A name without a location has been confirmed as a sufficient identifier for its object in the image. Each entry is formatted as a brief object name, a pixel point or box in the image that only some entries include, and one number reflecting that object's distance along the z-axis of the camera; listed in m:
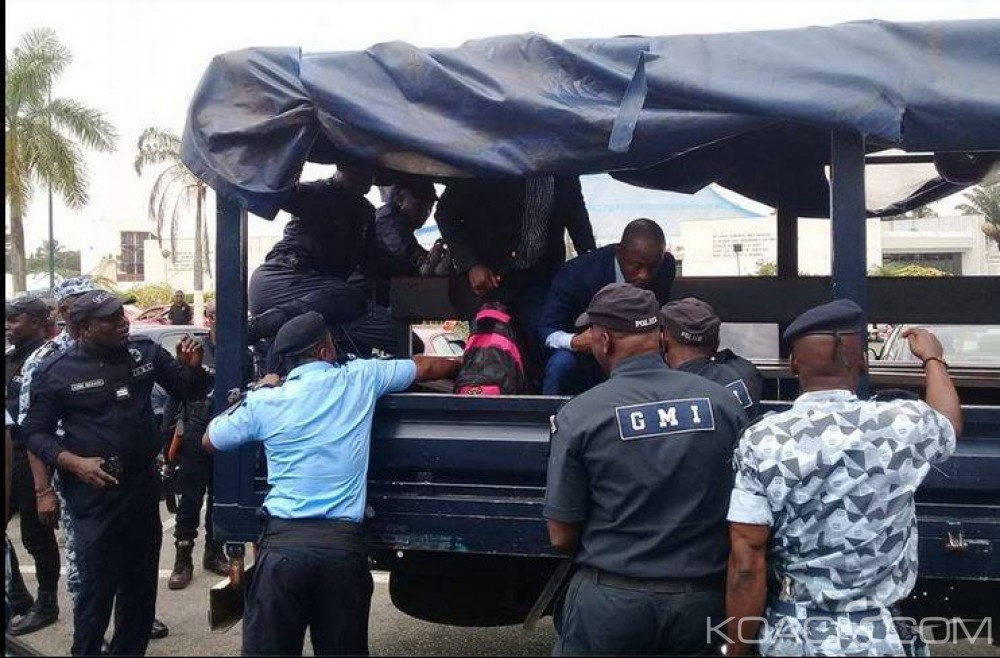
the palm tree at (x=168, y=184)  31.81
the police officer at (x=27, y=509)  5.12
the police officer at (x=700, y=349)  3.03
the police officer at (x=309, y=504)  3.07
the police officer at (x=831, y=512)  2.27
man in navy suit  3.68
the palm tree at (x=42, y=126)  22.64
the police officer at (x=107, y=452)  3.96
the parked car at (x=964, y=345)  6.59
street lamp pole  30.27
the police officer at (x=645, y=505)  2.43
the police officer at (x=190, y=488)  5.81
